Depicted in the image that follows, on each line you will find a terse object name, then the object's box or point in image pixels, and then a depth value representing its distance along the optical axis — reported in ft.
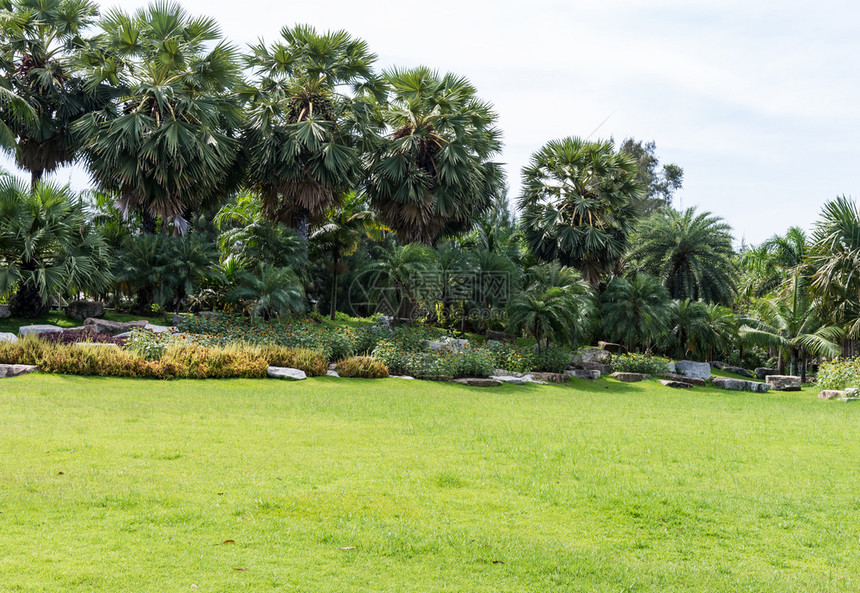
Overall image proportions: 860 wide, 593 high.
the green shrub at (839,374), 58.29
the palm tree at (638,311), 75.36
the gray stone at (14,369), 39.86
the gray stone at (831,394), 53.36
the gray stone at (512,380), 54.29
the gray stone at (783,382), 67.31
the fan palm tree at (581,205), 84.48
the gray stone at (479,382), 51.62
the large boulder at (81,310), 66.44
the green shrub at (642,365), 69.26
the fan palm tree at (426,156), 73.10
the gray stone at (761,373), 92.43
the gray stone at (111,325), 57.26
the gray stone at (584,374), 63.41
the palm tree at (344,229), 86.94
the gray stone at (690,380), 65.96
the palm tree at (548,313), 60.34
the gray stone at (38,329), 52.37
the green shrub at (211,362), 45.03
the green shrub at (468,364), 53.72
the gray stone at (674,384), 63.16
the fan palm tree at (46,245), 50.98
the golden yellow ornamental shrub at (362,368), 50.57
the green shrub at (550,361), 62.95
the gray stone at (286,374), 47.34
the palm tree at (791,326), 75.05
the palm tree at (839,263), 62.95
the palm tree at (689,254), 98.99
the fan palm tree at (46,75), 65.67
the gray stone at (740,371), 90.84
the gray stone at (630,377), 64.52
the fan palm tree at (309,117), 67.21
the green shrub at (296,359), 49.90
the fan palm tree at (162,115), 59.62
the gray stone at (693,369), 72.95
